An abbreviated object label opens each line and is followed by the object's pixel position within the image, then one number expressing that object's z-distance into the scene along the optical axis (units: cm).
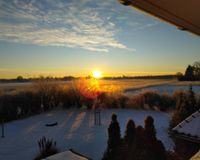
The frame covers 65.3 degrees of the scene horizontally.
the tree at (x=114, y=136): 460
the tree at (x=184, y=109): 621
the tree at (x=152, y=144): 400
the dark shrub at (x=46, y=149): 561
